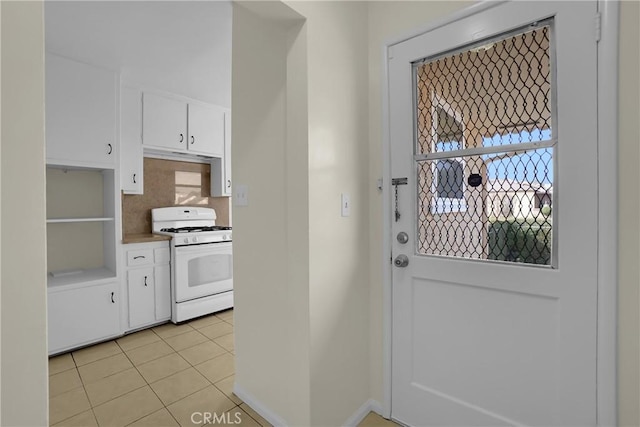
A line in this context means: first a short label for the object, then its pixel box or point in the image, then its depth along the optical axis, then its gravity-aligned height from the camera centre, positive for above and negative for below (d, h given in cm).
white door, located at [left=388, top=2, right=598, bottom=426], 117 -4
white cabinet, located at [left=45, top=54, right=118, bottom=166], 238 +80
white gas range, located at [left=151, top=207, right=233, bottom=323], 307 -55
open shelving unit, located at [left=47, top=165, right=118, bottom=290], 271 -14
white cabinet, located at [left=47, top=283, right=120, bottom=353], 240 -86
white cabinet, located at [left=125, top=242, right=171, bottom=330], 285 -70
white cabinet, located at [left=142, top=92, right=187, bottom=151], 307 +92
